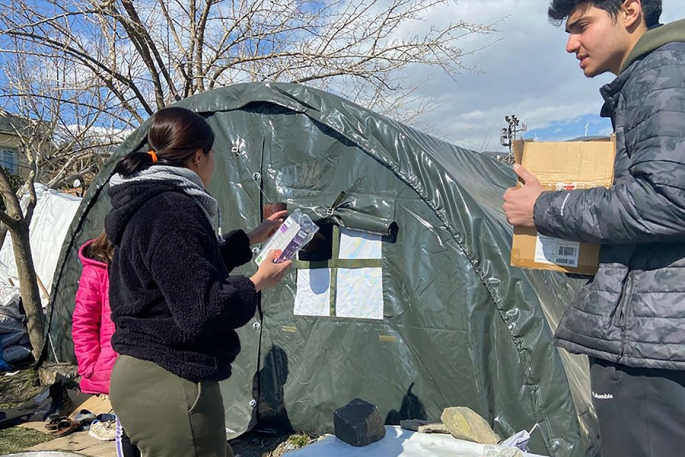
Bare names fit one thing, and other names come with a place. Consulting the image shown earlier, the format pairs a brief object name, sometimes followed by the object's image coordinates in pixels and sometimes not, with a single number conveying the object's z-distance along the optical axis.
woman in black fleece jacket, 1.69
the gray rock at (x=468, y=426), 2.74
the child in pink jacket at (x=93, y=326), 3.22
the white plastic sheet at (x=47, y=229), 8.48
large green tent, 3.06
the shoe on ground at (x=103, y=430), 4.37
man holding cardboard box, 1.38
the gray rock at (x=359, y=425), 2.64
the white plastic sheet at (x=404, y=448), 2.54
